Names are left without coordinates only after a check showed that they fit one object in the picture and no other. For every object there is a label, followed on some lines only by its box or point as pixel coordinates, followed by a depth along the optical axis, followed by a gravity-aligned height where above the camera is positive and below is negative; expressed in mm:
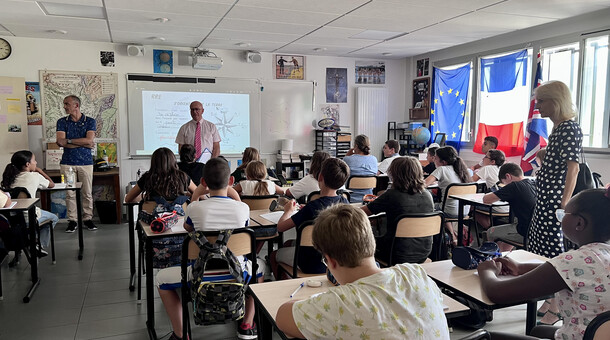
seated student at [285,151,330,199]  3782 -513
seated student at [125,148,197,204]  3281 -403
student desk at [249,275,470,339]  1602 -662
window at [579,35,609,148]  5074 +416
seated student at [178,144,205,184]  4425 -391
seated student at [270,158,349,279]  2699 -481
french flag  6141 +396
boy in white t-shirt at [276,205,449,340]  1175 -477
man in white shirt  5773 -98
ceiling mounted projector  6875 +1048
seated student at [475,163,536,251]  3533 -600
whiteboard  7695 +231
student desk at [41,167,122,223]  6184 -777
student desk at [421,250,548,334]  1688 -655
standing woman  2826 -237
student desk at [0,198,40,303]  3611 -920
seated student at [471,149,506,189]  4812 -478
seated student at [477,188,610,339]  1432 -492
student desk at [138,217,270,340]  2797 -878
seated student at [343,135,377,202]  5145 -402
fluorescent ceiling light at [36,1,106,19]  4648 +1285
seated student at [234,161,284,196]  3916 -514
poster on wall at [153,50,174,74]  6949 +1052
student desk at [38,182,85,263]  4516 -823
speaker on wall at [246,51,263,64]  7314 +1178
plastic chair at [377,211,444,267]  2807 -642
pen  1714 -655
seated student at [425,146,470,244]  4676 -474
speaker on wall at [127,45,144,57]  6586 +1161
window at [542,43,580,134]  5434 +821
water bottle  4727 -575
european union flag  7168 +432
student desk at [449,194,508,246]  4031 -705
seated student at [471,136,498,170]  6121 -220
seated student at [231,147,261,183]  4746 -346
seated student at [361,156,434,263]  2924 -530
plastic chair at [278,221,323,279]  2582 -690
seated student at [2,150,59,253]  4289 -518
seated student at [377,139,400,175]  6105 -340
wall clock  6195 +1103
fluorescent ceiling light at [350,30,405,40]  5957 +1301
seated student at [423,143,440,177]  5605 -487
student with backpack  2512 -535
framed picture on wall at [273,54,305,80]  7688 +1076
